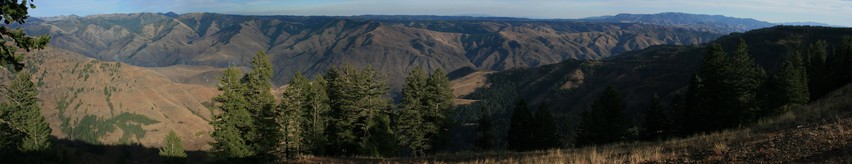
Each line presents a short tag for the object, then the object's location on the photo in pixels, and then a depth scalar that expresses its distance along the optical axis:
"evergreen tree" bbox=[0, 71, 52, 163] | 49.16
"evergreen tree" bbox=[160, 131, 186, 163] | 55.02
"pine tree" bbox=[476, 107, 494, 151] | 53.53
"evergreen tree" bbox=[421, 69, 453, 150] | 48.16
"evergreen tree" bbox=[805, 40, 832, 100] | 66.12
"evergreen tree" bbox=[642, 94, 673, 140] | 56.56
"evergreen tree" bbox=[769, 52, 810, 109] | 52.34
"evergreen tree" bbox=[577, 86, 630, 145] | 52.88
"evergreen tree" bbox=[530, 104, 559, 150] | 53.66
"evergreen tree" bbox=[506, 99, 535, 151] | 53.69
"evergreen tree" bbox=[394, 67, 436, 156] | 46.88
